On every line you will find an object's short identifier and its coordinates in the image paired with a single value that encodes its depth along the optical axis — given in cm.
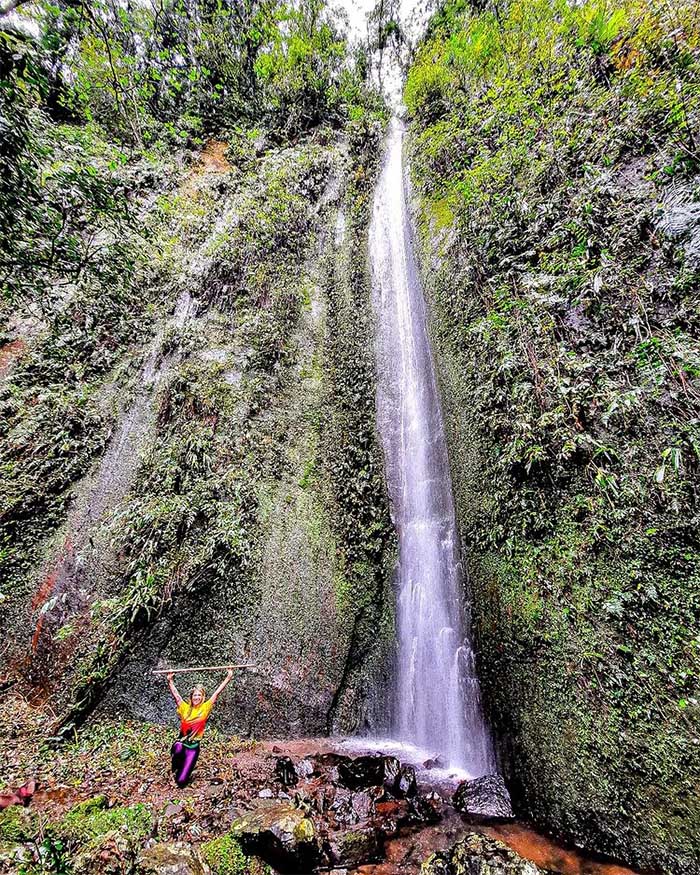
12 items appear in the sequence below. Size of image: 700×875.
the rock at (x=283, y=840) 384
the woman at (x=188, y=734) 497
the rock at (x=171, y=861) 315
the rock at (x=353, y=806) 469
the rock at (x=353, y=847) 408
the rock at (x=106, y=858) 319
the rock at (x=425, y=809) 470
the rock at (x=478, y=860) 344
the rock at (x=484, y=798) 468
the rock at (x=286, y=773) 532
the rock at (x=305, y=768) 544
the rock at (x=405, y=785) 502
